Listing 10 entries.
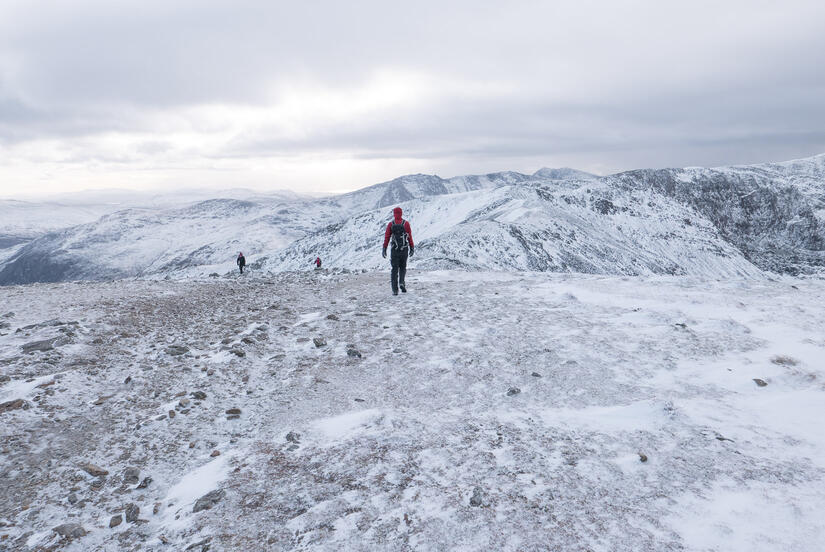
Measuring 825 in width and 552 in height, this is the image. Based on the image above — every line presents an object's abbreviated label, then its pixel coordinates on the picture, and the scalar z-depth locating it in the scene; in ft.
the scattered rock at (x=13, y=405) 19.73
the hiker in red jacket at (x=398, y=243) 43.52
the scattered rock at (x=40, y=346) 26.50
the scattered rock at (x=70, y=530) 13.64
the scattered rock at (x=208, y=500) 14.56
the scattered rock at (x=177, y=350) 27.98
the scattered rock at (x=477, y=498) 14.13
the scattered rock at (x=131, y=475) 16.43
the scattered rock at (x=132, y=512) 14.47
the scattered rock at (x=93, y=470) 16.58
